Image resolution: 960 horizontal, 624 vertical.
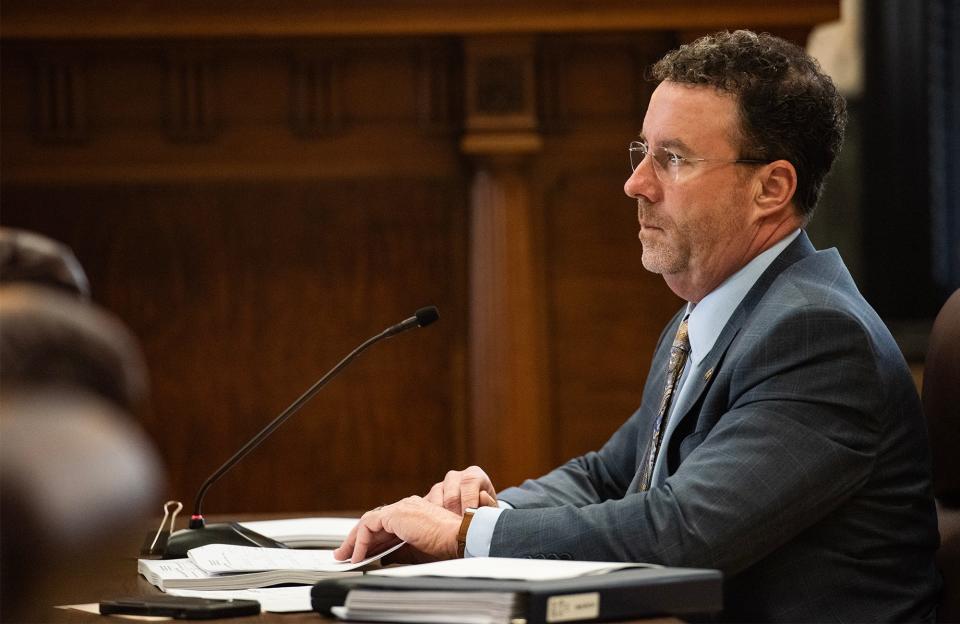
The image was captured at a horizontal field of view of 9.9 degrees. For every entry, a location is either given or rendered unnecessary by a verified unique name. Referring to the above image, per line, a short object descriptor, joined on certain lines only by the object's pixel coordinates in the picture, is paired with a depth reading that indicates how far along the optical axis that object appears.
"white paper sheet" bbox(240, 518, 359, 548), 6.21
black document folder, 5.62
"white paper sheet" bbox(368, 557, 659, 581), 5.67
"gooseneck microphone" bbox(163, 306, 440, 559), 6.13
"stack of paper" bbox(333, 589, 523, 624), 5.62
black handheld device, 5.74
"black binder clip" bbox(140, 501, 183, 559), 6.15
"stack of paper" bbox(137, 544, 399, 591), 5.92
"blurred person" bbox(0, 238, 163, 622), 3.42
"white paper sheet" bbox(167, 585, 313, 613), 5.79
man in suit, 5.89
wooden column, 7.73
